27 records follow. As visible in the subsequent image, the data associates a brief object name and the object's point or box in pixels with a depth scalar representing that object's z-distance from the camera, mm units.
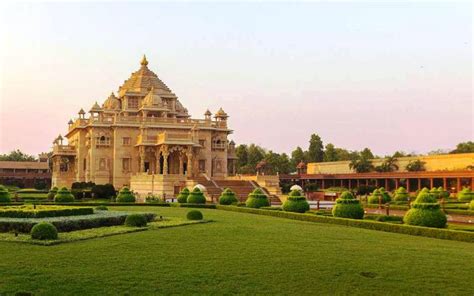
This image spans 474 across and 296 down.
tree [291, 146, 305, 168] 103325
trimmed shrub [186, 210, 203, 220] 23719
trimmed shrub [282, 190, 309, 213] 29094
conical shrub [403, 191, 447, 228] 20434
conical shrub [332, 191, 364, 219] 24984
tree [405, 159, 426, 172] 72125
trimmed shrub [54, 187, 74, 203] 35688
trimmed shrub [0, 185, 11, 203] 33188
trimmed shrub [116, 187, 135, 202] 38688
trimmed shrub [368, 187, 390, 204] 39312
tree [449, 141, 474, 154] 86175
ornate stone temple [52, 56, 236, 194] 52625
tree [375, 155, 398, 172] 78250
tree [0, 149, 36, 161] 116250
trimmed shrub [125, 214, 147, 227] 20281
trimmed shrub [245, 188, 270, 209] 32875
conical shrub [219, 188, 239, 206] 36188
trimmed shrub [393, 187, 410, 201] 42009
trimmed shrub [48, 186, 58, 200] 38906
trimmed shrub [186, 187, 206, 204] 36438
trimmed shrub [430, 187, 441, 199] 41500
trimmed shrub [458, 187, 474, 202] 40812
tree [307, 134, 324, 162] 100562
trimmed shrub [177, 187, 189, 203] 38409
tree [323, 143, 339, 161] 100062
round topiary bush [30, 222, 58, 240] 15984
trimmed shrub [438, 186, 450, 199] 43194
